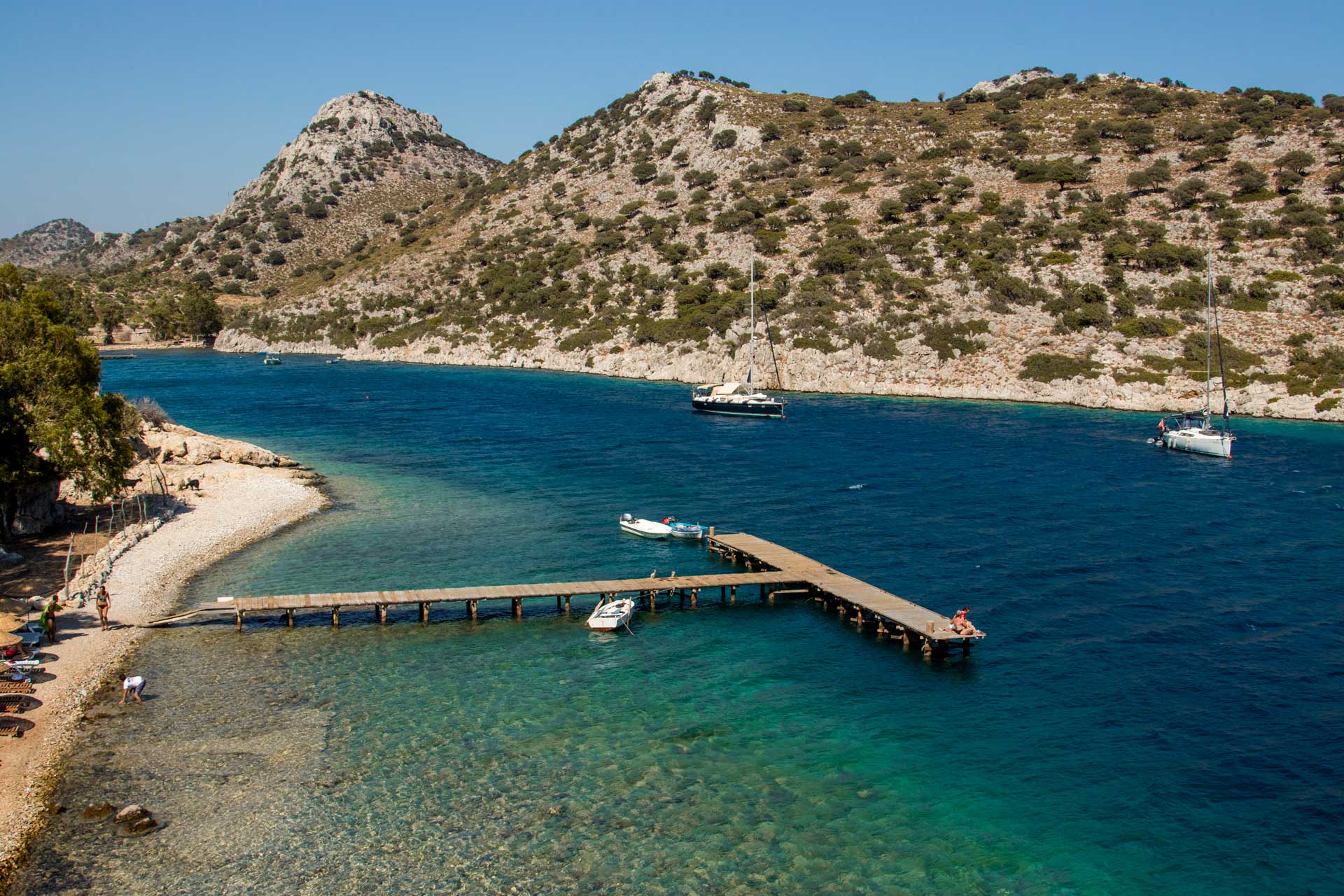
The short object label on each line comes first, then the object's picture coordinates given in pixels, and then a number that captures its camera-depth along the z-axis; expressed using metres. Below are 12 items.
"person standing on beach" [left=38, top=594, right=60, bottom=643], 34.29
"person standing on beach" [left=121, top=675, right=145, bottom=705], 30.16
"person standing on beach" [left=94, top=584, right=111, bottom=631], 36.19
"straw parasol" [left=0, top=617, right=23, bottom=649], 32.09
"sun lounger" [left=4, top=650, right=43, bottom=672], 30.61
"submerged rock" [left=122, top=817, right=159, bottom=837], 23.38
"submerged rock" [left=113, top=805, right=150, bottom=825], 23.67
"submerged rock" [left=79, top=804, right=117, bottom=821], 23.95
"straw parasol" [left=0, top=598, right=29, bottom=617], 36.19
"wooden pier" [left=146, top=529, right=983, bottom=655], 36.06
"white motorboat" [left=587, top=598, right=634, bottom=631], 37.50
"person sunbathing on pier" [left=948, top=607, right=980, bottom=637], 34.34
